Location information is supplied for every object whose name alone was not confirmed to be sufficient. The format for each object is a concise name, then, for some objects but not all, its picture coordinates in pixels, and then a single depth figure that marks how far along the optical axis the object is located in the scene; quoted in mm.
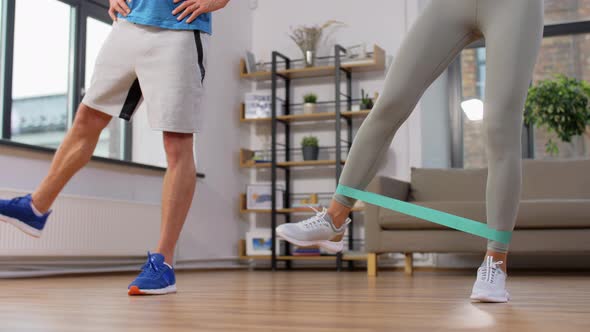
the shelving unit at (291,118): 5391
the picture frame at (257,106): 5719
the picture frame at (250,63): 5848
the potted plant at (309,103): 5629
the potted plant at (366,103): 5383
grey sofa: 3666
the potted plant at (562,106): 4898
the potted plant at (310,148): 5551
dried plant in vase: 5625
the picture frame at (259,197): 5625
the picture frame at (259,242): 5543
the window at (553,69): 5434
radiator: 3590
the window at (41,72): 4121
